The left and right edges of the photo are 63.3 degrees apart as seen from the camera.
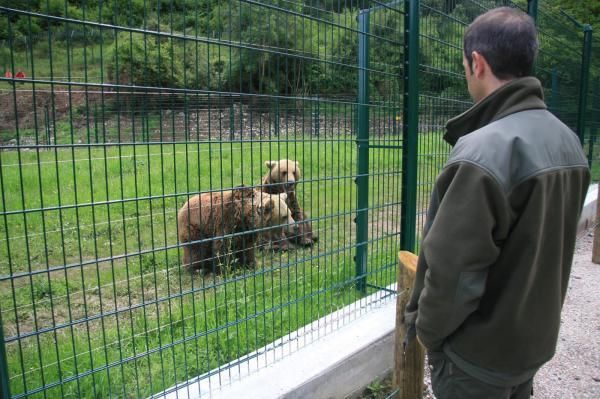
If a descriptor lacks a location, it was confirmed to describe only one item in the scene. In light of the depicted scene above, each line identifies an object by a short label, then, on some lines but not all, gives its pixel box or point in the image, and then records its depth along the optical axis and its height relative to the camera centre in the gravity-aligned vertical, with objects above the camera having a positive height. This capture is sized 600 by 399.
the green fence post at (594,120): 10.26 +0.18
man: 1.68 -0.35
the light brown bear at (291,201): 6.69 -0.96
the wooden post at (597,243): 6.49 -1.57
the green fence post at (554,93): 7.96 +0.58
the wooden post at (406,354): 2.90 -1.36
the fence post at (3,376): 2.05 -1.01
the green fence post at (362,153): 4.13 -0.20
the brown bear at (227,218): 5.61 -1.00
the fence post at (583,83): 8.66 +0.82
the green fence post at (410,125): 4.04 +0.05
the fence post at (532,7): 6.50 +1.63
